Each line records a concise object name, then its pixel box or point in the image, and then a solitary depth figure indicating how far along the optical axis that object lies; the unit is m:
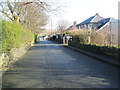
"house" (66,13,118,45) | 20.25
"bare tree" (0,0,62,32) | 20.06
